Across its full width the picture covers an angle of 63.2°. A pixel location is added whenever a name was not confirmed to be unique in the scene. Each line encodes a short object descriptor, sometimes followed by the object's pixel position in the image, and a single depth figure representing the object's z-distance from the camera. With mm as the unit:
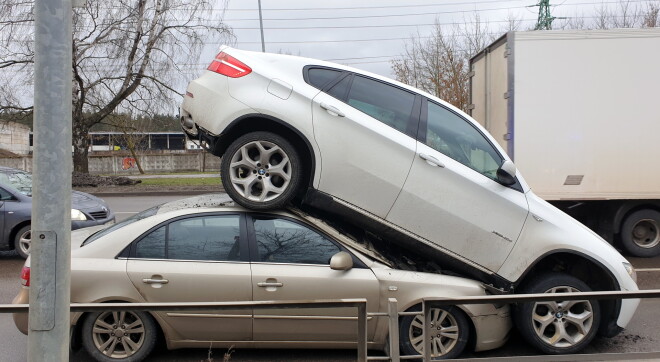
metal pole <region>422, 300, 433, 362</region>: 3238
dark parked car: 8352
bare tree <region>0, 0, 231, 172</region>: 20578
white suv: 4242
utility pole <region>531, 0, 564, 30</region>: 28920
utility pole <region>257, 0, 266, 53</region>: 21609
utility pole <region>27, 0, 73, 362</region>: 2215
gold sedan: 3988
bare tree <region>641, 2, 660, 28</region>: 24330
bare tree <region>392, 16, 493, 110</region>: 24219
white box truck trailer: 7824
